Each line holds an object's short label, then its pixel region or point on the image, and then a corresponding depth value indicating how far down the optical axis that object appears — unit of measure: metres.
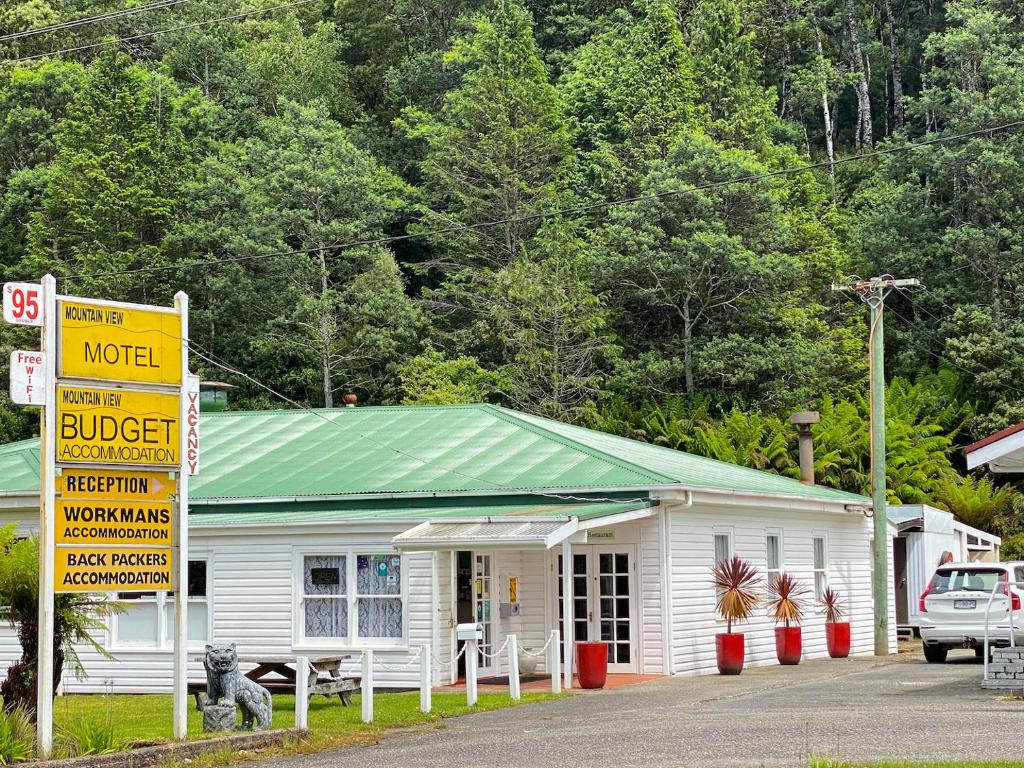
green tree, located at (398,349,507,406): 47.62
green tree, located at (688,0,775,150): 54.25
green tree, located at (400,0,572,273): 53.41
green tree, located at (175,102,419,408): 50.28
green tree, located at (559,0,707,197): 53.59
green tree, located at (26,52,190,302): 52.75
